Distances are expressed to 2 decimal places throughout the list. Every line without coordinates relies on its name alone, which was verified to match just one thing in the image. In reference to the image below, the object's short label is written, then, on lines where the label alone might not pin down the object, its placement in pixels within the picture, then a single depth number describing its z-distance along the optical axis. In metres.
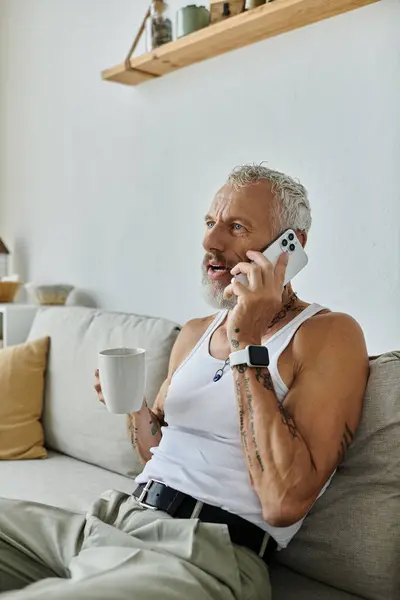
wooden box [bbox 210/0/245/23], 1.92
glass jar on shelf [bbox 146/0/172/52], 2.23
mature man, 1.09
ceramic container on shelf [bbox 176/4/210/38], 2.04
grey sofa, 1.21
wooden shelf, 1.75
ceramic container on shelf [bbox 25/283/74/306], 2.79
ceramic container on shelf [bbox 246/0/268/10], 1.83
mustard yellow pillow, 2.13
